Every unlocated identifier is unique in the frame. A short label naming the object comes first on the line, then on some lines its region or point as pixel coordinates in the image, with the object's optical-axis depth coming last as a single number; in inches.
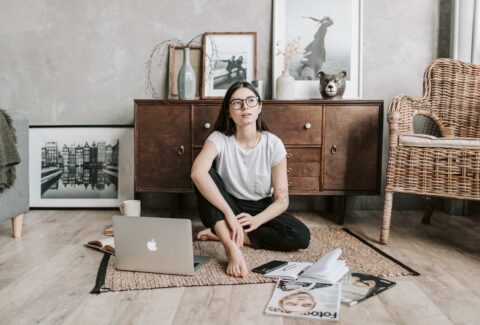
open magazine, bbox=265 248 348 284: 63.3
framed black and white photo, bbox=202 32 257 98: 120.0
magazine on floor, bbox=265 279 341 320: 54.0
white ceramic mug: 97.1
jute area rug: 65.0
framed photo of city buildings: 122.3
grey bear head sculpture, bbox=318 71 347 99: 108.5
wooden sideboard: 105.0
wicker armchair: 82.7
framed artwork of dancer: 119.0
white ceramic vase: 111.7
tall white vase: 112.3
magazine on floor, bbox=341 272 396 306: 59.0
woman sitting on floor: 78.8
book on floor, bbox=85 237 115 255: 80.9
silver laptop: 64.5
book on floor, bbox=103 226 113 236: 95.0
